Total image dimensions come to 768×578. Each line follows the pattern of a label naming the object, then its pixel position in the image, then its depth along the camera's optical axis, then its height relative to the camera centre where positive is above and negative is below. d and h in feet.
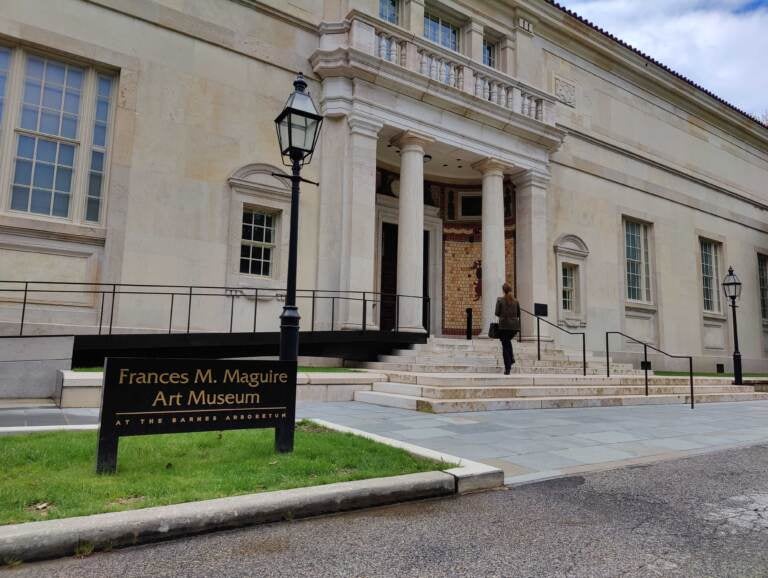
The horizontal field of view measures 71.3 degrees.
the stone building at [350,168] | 37.91 +17.03
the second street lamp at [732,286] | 58.59 +8.32
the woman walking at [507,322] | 38.29 +2.45
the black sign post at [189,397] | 13.50 -1.31
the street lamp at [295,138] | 18.81 +7.92
